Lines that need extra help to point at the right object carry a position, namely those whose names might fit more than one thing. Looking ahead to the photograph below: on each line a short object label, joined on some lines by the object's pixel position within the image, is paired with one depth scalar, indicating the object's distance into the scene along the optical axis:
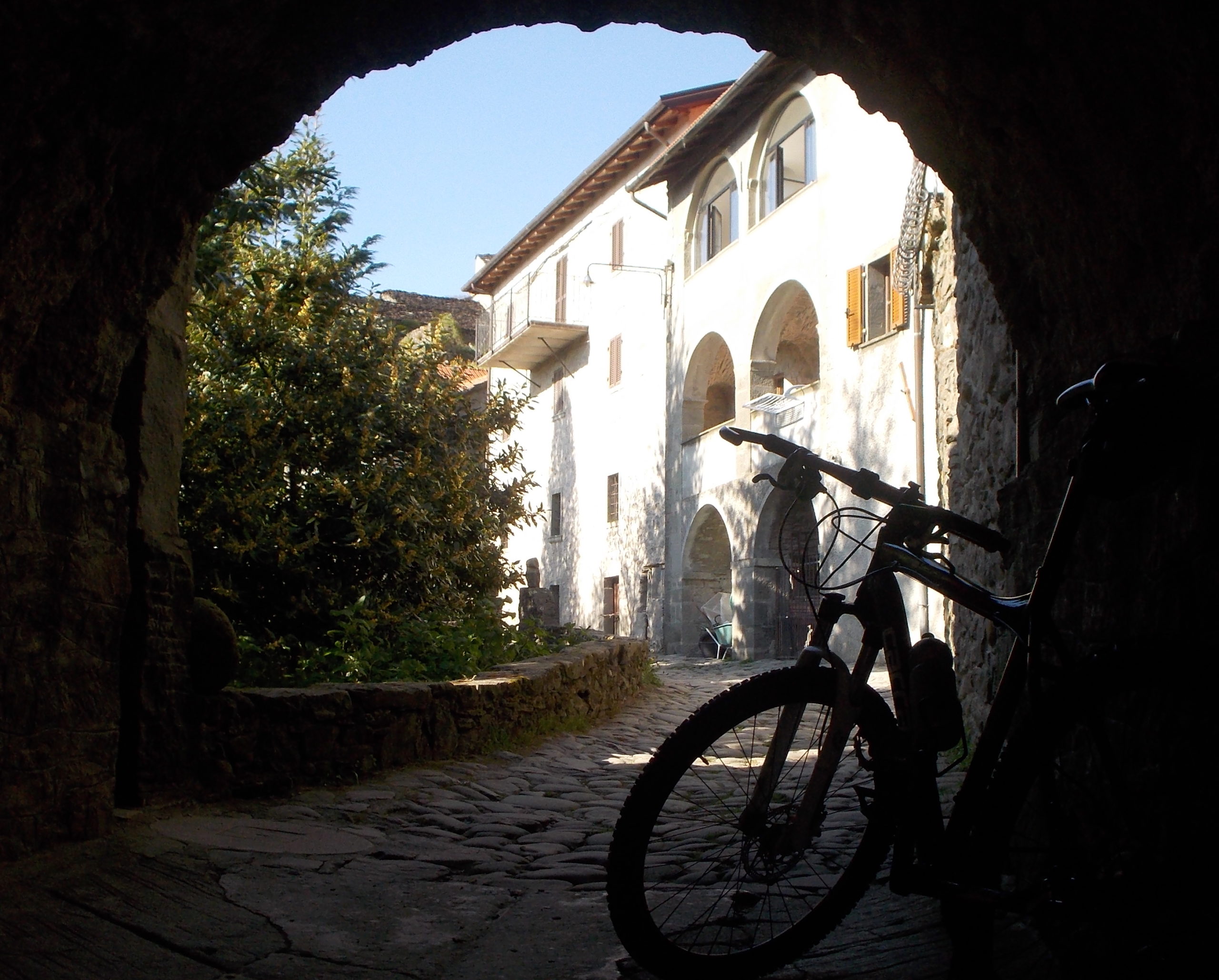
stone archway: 2.51
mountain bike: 2.23
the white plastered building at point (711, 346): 15.55
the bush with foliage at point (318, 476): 7.74
